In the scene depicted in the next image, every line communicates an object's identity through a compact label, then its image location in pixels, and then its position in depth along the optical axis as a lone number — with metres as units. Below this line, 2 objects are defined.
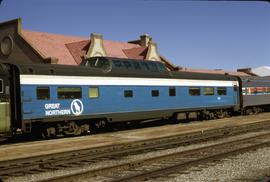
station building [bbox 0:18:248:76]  39.97
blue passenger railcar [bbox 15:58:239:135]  17.59
